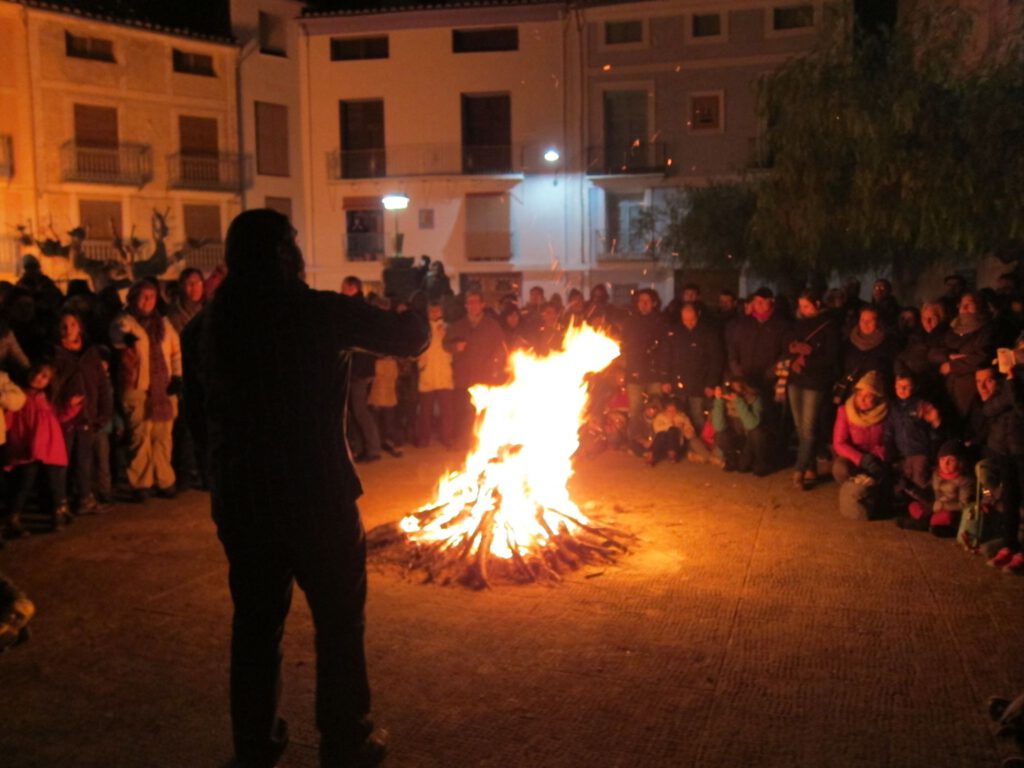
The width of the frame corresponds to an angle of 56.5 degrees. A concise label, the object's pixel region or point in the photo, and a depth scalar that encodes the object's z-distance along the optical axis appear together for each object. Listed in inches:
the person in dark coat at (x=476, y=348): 461.7
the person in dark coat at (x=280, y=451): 140.3
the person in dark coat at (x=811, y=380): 378.0
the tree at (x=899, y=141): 442.0
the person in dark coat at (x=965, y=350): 329.4
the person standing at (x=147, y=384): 354.0
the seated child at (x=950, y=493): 300.0
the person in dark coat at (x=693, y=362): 422.9
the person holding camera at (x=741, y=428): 400.9
